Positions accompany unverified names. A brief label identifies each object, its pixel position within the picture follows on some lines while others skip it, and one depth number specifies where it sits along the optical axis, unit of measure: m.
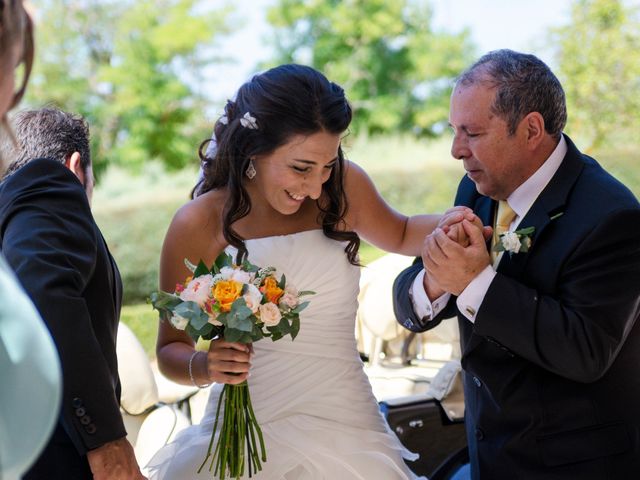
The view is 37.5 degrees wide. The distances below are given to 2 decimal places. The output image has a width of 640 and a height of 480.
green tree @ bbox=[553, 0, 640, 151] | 14.82
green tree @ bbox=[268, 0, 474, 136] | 17.38
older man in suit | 2.76
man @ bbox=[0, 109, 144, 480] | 2.33
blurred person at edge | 1.21
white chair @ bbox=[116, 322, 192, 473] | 4.81
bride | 3.09
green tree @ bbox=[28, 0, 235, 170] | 16.36
